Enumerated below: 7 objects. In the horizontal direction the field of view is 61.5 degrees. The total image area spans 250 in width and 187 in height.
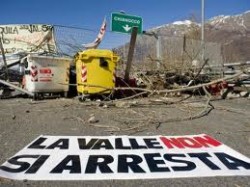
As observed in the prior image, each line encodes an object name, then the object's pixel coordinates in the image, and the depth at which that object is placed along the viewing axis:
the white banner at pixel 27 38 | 8.05
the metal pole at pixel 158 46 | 8.58
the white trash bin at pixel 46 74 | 5.66
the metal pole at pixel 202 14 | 9.92
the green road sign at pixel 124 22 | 8.44
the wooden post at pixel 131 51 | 5.33
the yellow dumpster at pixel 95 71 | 5.43
